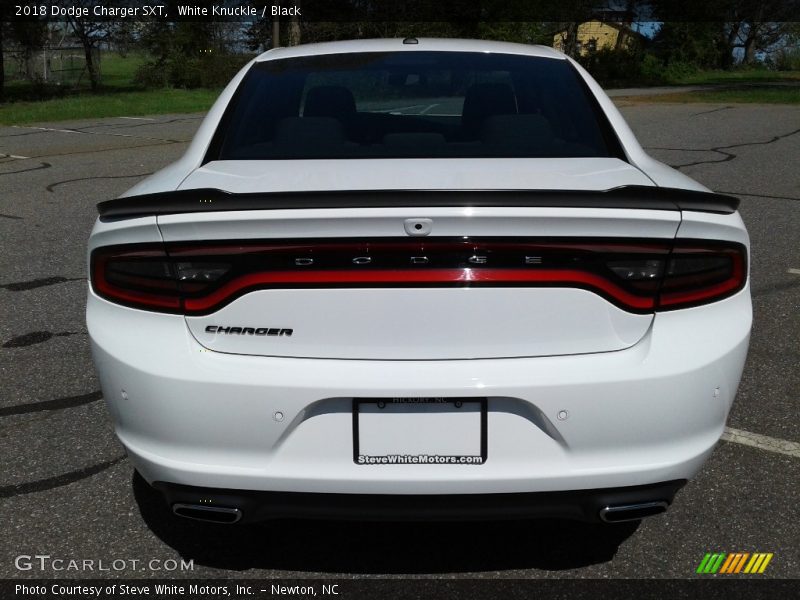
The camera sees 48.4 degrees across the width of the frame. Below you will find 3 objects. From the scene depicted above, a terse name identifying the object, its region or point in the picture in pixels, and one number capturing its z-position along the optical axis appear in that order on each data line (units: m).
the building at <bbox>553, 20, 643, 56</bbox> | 52.69
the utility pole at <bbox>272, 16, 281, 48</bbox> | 27.62
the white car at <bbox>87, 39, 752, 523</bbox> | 2.24
